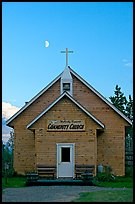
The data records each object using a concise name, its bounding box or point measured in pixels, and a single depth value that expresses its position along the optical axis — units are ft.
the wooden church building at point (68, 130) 68.95
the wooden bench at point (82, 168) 68.08
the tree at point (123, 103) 123.36
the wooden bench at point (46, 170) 68.39
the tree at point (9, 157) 74.63
